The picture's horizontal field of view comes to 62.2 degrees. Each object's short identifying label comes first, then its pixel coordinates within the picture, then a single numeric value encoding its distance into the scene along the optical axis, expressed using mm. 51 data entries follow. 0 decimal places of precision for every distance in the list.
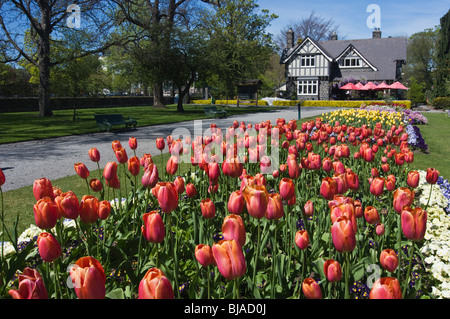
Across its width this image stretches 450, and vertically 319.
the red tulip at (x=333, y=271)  1600
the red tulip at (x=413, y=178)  2799
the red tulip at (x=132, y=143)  3881
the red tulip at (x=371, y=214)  2180
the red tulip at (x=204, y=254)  1600
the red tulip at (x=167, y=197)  1845
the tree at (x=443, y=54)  38431
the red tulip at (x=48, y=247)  1576
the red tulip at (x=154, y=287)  1153
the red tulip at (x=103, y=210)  2172
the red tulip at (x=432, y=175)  2918
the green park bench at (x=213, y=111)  23422
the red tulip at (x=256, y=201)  1669
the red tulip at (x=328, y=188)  2285
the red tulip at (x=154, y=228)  1662
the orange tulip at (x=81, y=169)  2832
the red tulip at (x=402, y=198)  2049
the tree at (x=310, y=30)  57438
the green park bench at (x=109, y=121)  14660
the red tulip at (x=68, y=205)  1986
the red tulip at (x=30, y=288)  1210
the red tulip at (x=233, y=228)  1541
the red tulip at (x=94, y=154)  3256
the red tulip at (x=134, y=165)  2921
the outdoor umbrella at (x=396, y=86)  39525
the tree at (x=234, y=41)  28295
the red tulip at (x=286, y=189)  2111
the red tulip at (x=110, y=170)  2655
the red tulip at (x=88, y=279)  1184
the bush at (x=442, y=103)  34562
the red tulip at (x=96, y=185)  2824
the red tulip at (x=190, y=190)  2839
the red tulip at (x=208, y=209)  2191
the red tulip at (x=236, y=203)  1900
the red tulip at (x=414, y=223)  1623
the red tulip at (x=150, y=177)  2551
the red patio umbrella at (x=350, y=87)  40938
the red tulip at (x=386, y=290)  1187
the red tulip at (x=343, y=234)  1529
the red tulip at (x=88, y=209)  2119
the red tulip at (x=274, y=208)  1799
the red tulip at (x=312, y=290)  1447
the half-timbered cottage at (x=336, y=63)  44719
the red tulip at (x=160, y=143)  3865
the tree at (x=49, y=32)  20844
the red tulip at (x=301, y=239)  1898
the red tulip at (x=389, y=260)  1640
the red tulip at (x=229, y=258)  1334
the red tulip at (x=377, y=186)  2619
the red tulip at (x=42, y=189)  2213
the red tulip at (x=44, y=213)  1810
